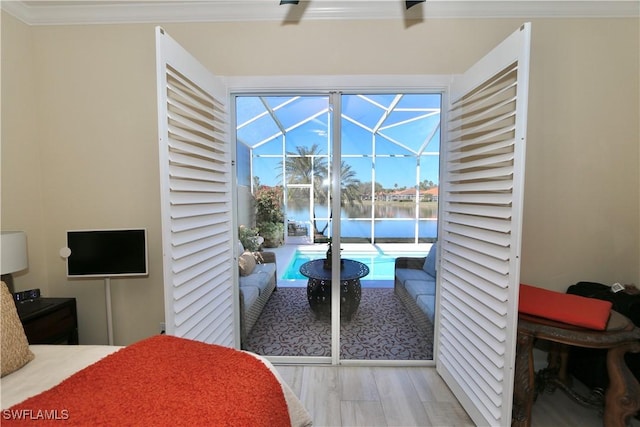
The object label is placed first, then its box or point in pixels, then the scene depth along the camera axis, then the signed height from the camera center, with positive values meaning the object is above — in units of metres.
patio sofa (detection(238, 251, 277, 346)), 2.31 -0.76
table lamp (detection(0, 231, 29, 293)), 1.59 -0.33
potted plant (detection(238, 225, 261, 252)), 2.30 -0.34
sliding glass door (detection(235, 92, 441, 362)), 2.20 -0.03
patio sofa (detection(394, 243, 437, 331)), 2.27 -0.75
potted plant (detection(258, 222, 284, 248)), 2.37 -0.30
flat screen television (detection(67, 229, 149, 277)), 1.85 -0.38
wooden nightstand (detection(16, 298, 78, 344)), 1.68 -0.81
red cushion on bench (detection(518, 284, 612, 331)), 1.38 -0.60
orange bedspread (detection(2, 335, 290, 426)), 0.81 -0.66
